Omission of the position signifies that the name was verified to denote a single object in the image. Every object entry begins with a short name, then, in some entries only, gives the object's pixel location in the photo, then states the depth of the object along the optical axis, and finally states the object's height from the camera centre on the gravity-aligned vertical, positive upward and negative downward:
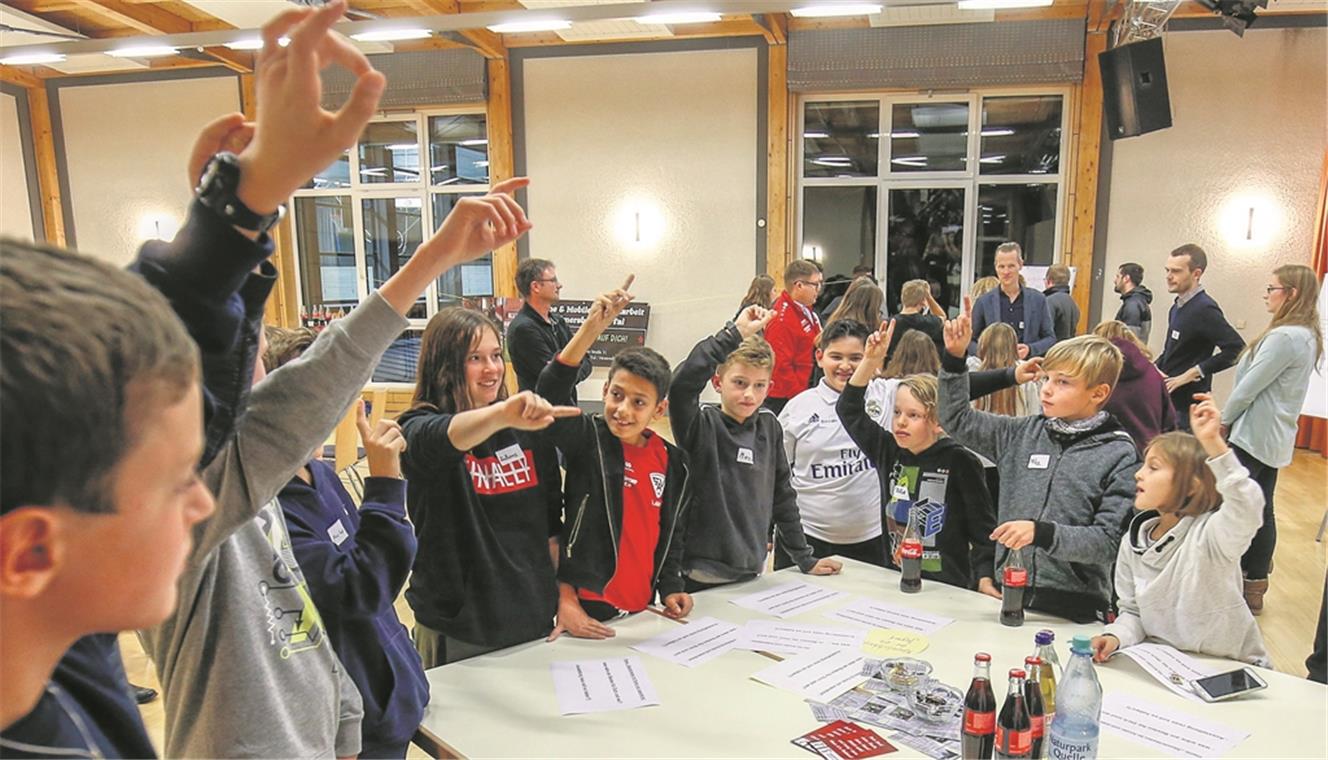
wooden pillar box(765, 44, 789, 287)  7.20 +0.84
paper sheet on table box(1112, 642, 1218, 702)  1.62 -0.86
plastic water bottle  1.34 -0.80
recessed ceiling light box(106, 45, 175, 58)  6.29 +1.72
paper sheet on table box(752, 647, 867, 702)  1.62 -0.87
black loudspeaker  5.32 +1.12
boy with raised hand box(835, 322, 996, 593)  2.43 -0.70
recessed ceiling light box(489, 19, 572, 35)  5.45 +1.64
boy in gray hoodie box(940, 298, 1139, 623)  2.00 -0.58
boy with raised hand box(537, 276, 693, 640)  2.04 -0.61
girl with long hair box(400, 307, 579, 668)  1.89 -0.62
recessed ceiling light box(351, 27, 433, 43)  5.84 +1.71
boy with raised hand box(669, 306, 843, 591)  2.32 -0.61
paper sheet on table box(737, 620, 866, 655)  1.81 -0.88
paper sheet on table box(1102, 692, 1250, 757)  1.42 -0.87
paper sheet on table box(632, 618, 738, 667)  1.77 -0.87
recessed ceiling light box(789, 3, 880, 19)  5.07 +1.58
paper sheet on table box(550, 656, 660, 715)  1.56 -0.86
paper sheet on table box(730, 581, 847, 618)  2.04 -0.89
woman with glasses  3.41 -0.57
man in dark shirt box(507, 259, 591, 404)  4.01 -0.33
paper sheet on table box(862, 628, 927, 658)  1.78 -0.87
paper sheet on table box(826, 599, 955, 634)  1.92 -0.88
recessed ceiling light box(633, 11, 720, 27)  5.20 +1.60
